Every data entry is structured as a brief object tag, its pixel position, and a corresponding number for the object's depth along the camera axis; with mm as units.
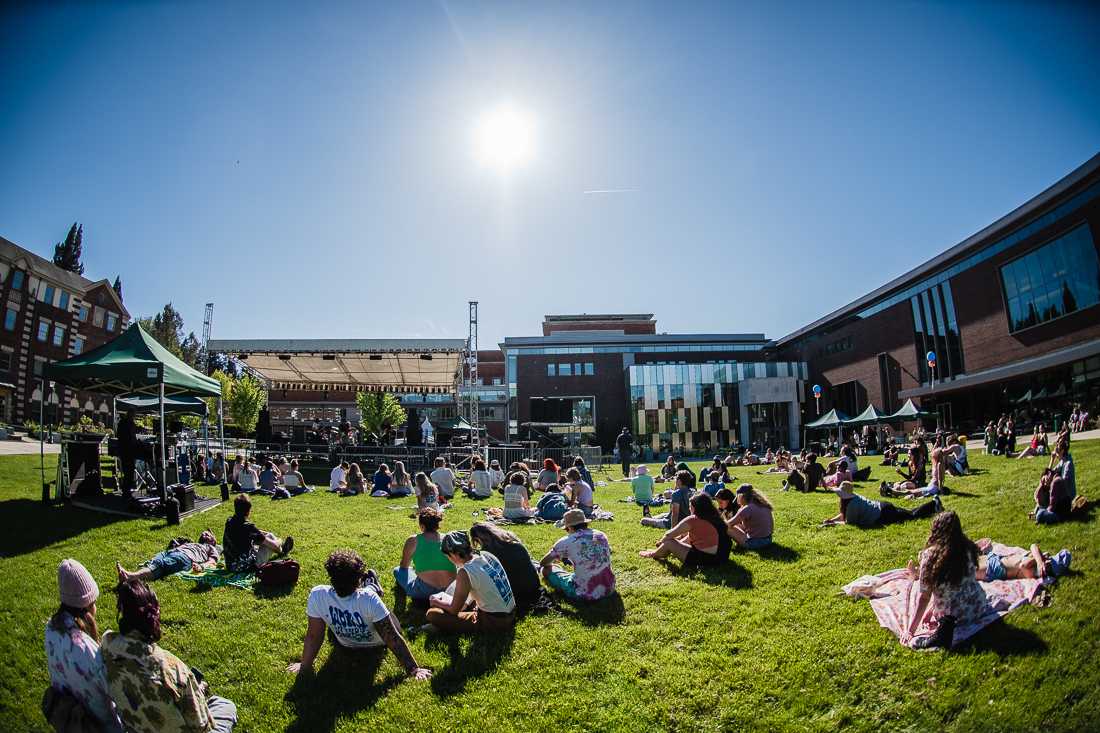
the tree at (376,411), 42156
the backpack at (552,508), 10977
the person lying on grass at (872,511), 8570
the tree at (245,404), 39562
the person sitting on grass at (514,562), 5520
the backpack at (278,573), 6328
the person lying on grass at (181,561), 6461
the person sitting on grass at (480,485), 15344
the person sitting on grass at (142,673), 3025
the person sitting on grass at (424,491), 11328
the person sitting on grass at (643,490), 12898
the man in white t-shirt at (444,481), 14531
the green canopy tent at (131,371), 10539
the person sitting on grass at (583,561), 5773
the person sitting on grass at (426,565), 5777
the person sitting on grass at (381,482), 15344
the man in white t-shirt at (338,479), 16234
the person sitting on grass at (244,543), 6727
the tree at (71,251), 53188
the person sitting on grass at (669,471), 19294
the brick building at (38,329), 33438
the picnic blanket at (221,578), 6348
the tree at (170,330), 59094
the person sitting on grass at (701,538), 6902
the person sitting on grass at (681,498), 8828
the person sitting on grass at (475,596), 4926
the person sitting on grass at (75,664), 3148
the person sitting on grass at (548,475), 15336
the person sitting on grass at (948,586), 4445
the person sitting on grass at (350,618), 4223
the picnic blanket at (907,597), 4500
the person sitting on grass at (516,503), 10883
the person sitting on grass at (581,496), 11203
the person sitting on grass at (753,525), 7703
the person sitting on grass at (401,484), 15266
